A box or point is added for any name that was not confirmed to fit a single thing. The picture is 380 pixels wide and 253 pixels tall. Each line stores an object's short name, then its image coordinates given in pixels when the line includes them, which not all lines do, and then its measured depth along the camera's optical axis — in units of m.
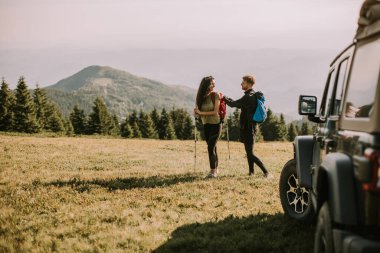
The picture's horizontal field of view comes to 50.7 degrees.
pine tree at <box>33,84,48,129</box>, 75.44
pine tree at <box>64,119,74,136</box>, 84.84
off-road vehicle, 3.81
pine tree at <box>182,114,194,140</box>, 97.29
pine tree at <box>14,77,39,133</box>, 64.31
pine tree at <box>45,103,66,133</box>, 79.75
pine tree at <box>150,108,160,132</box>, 97.76
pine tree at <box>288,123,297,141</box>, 115.32
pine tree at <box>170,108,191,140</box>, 98.94
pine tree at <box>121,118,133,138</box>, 90.94
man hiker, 12.58
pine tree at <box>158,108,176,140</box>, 94.18
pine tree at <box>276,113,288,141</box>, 103.51
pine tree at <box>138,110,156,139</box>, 93.81
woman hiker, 12.76
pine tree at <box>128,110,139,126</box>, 99.38
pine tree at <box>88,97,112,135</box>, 81.88
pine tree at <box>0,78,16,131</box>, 62.72
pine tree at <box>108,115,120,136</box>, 91.91
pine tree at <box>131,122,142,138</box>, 92.38
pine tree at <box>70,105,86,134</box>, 85.38
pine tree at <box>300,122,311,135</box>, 119.53
